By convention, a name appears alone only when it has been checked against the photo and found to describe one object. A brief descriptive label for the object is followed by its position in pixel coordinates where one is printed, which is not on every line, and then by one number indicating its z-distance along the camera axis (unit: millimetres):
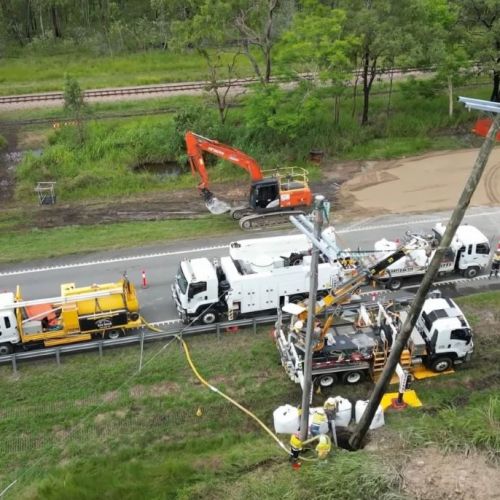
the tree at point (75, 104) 37594
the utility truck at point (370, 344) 18875
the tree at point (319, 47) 35219
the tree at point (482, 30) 38131
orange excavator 29969
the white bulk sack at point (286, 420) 17219
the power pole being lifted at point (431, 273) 12477
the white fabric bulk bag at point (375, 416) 17381
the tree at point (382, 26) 35562
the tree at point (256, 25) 37125
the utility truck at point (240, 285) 21953
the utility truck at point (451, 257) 24141
